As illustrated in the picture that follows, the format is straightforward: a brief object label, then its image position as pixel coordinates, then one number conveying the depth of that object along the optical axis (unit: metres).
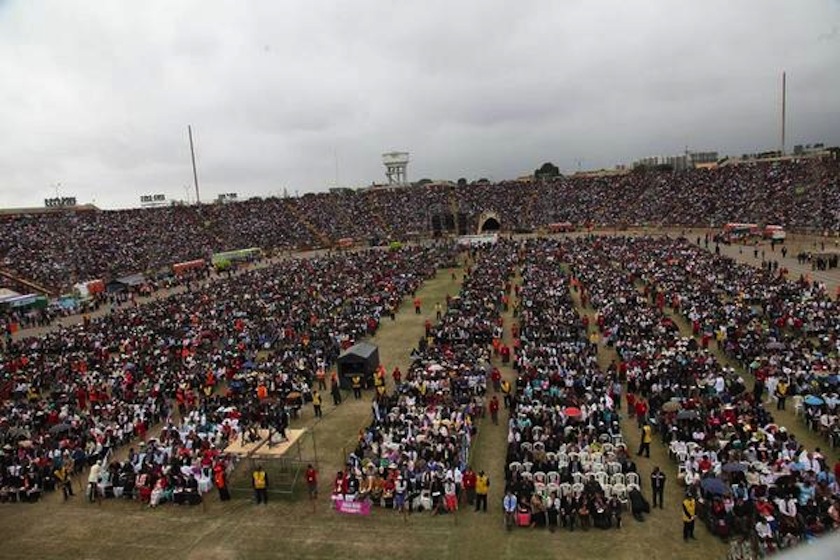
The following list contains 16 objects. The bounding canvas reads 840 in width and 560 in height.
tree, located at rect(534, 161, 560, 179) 173.75
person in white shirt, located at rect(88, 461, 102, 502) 16.23
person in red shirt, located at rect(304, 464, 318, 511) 15.38
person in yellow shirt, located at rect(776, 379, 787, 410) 18.64
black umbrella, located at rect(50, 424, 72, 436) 18.59
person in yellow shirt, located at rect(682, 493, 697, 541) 12.56
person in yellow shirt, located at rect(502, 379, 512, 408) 19.78
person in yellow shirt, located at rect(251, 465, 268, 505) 15.59
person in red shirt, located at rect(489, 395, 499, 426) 19.19
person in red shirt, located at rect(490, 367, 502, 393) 21.76
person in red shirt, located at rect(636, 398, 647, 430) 17.97
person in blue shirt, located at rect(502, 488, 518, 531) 13.59
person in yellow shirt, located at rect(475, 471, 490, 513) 14.27
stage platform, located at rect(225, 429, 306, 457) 15.84
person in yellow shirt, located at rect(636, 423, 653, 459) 16.23
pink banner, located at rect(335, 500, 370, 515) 14.74
